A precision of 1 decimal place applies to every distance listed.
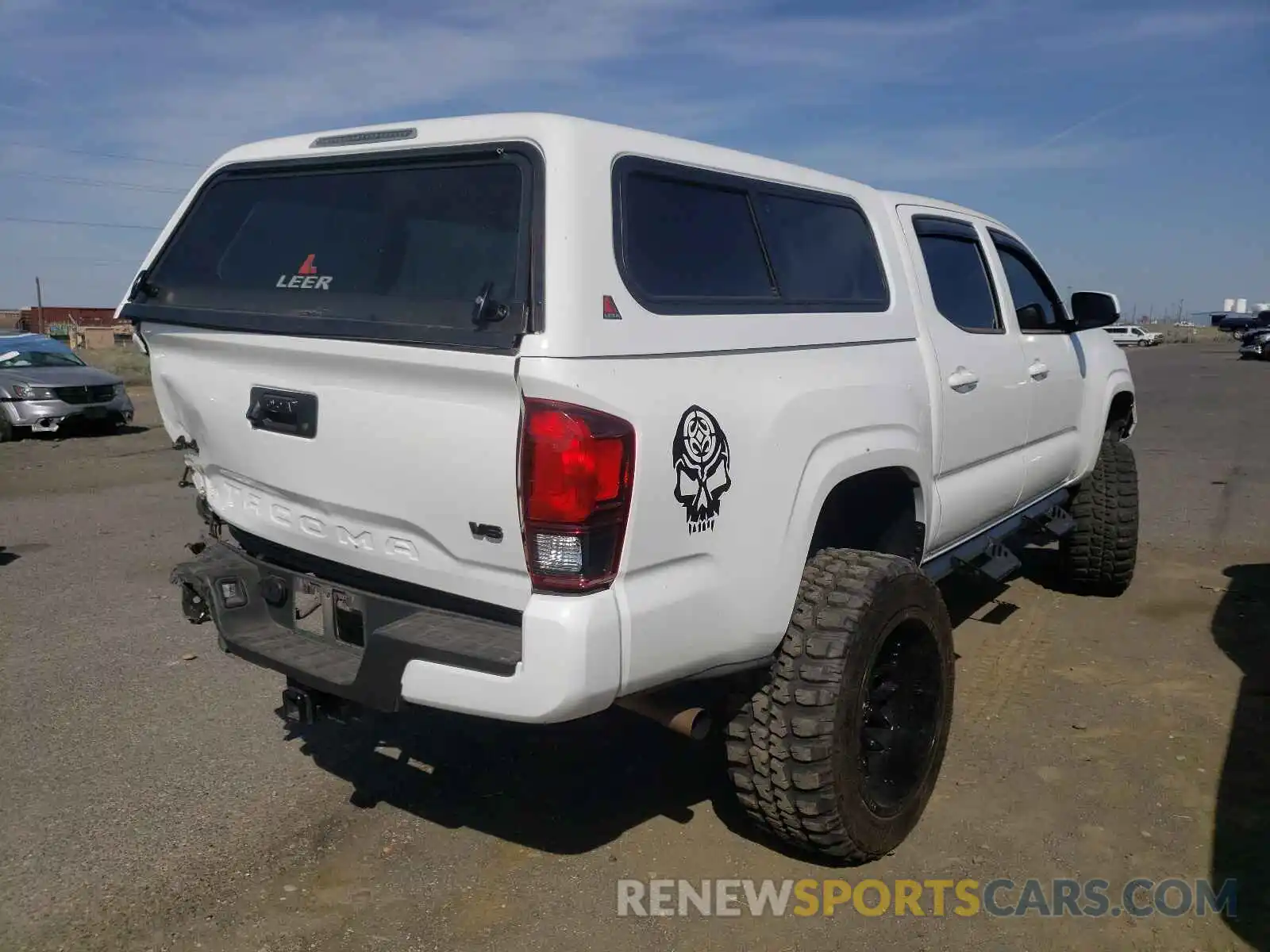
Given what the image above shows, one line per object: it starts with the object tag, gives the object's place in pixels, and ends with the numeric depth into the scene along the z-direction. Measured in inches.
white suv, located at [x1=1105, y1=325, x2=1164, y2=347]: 2155.5
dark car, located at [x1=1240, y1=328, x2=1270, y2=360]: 1481.3
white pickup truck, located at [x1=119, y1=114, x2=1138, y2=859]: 103.7
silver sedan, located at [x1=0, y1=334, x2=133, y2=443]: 569.3
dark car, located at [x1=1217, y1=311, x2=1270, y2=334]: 2505.7
